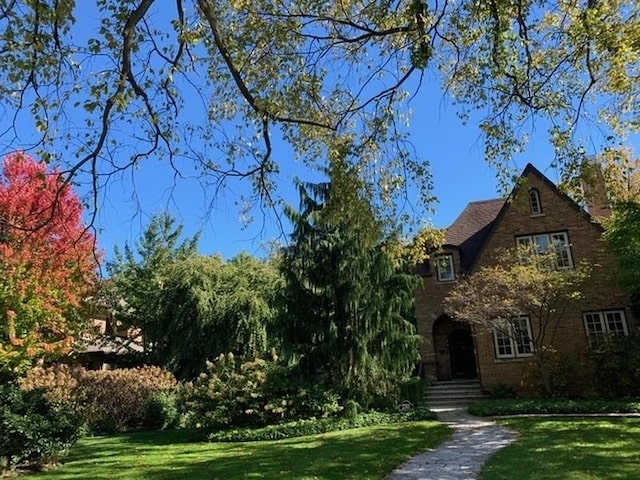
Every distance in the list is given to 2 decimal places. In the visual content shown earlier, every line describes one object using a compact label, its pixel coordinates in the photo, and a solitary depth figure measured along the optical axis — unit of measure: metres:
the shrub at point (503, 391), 17.44
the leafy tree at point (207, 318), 20.44
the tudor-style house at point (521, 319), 17.66
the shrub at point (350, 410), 13.65
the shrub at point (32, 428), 9.41
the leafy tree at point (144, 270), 25.66
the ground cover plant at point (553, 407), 13.60
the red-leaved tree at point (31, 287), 16.98
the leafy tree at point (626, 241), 13.40
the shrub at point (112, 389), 16.80
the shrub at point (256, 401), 13.87
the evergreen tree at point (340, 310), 14.39
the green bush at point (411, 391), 15.51
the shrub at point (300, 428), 12.95
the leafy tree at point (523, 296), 15.58
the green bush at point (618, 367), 15.17
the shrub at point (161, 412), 17.34
